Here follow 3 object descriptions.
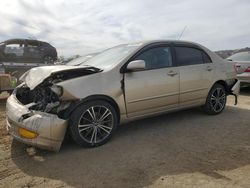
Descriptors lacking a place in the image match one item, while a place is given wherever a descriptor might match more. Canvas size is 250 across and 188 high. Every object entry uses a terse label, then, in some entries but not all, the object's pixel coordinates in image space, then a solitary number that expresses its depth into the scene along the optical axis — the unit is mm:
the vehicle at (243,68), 6113
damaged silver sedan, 2681
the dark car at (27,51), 9362
